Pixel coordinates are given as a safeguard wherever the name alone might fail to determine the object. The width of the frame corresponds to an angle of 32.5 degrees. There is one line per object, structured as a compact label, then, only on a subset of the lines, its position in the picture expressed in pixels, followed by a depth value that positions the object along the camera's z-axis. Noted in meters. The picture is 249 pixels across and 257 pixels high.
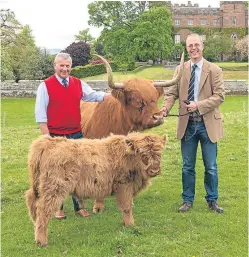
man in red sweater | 5.62
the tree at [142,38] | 53.01
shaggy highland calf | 4.91
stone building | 72.00
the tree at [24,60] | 41.38
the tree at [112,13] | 54.75
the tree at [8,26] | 42.86
